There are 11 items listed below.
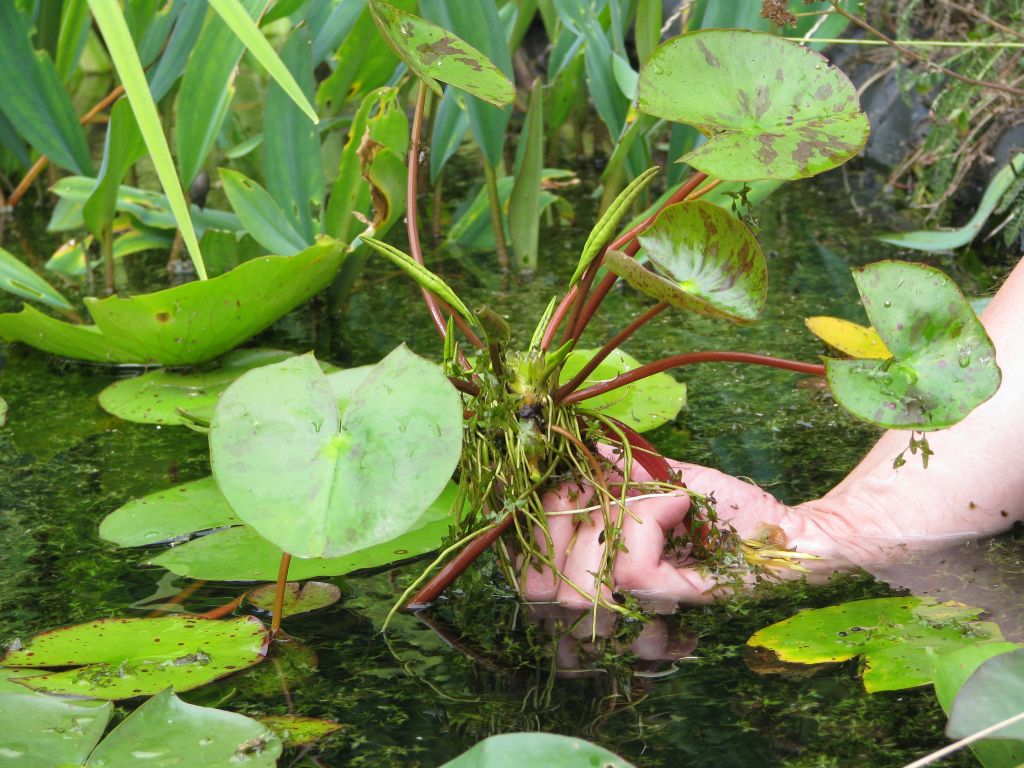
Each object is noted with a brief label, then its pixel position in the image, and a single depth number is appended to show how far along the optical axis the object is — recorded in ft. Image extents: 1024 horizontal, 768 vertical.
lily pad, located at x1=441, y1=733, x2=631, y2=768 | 4.49
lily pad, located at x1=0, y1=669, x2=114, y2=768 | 4.73
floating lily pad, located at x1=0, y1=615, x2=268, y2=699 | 5.01
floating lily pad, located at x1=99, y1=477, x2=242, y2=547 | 5.71
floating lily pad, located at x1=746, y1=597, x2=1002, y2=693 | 4.95
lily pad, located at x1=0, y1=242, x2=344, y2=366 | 6.38
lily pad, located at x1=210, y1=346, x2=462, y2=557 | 4.81
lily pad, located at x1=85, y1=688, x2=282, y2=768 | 4.72
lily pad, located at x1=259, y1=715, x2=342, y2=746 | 4.88
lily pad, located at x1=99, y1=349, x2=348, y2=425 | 6.49
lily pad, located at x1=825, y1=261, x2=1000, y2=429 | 4.93
